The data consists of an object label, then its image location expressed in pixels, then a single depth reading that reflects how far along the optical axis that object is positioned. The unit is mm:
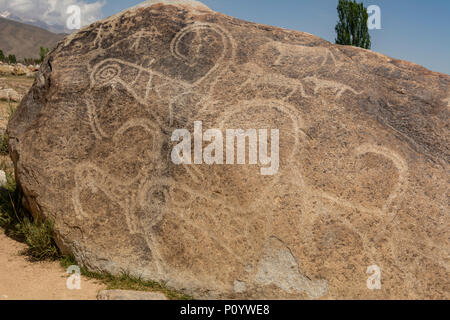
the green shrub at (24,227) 3035
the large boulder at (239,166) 2500
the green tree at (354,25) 14039
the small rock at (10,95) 8453
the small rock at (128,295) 2420
